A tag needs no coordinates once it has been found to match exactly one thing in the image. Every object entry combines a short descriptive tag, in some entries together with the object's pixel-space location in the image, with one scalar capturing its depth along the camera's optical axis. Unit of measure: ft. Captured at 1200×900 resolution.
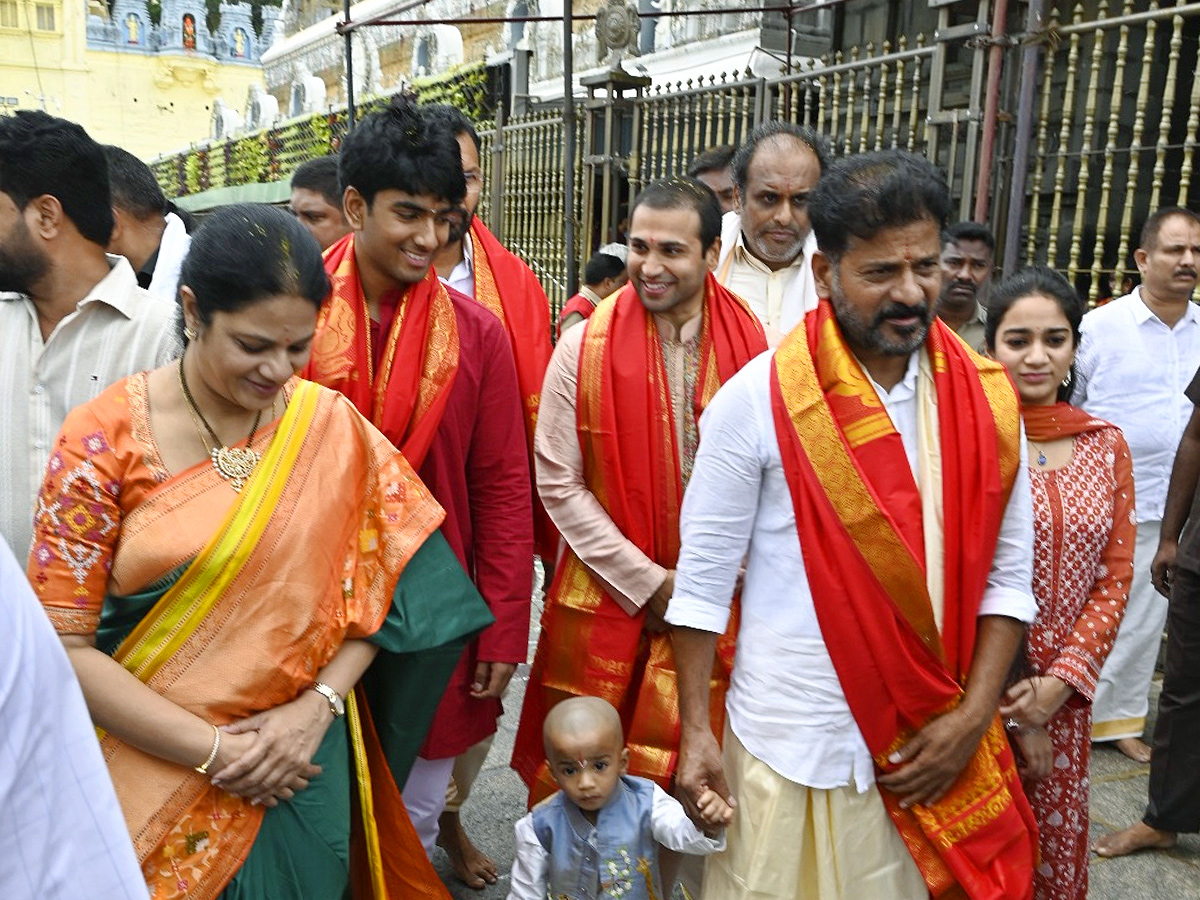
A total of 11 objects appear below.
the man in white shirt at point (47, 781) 3.01
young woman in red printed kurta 7.72
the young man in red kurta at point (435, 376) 8.27
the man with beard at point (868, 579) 6.43
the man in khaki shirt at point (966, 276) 13.76
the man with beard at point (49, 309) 7.35
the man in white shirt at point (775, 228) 10.52
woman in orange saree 5.95
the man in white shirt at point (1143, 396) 13.89
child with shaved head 7.80
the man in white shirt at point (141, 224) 12.46
